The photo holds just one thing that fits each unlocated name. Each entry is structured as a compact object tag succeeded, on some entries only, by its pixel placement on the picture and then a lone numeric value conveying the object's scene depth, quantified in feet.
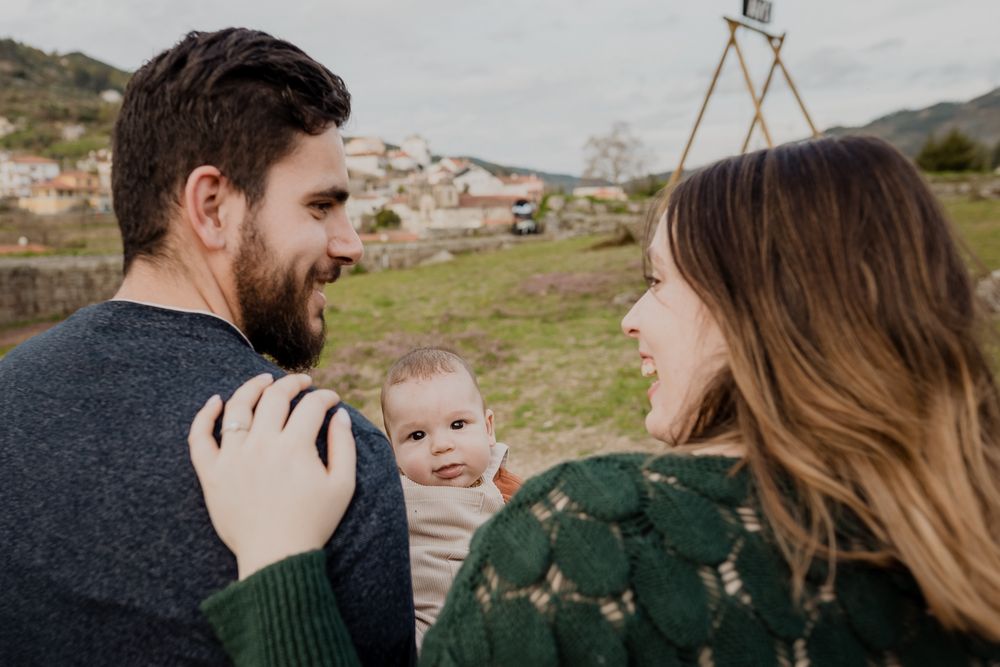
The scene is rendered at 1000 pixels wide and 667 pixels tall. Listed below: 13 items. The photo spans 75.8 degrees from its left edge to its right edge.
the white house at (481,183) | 283.59
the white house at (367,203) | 225.13
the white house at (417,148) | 389.80
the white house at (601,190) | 232.53
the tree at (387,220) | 176.55
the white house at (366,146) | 344.86
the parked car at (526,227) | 125.39
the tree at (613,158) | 185.06
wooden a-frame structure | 34.55
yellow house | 240.73
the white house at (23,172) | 264.31
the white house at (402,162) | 342.44
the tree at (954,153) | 118.62
